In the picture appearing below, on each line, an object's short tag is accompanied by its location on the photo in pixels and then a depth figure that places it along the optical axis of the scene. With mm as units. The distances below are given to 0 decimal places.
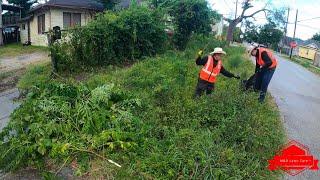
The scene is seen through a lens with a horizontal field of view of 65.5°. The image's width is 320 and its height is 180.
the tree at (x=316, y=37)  54521
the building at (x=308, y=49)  41770
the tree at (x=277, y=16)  28357
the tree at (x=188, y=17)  12589
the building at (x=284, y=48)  44060
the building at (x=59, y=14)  16448
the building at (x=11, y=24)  23554
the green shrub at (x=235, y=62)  9341
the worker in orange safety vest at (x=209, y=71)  5348
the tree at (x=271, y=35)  42858
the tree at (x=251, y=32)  42498
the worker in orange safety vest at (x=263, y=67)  5631
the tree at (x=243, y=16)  27458
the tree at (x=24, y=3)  23116
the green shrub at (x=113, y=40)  8235
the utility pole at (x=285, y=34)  39827
